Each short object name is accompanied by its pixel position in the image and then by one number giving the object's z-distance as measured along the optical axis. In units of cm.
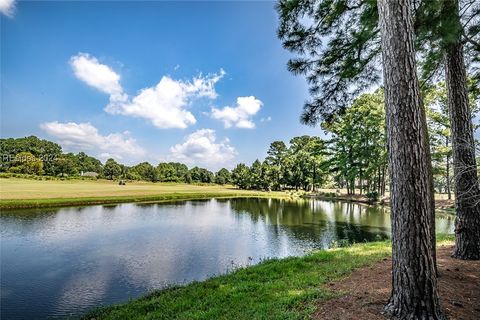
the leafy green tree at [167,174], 9477
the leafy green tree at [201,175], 9888
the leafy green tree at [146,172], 9300
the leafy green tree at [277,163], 5979
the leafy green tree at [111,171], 9231
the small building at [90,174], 9194
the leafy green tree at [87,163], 10346
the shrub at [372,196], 3238
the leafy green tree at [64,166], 7950
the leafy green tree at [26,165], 7012
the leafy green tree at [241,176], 7000
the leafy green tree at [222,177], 9791
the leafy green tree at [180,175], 9717
